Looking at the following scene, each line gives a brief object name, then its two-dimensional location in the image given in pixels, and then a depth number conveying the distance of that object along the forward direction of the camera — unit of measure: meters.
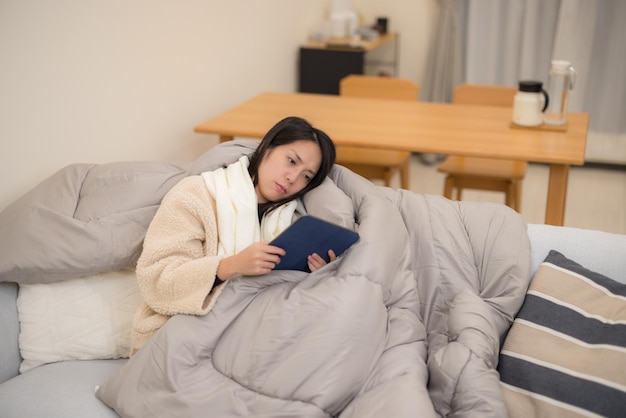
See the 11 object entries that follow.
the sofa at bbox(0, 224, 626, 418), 1.69
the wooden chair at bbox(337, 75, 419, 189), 3.49
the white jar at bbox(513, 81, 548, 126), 2.97
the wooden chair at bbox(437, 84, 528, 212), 3.32
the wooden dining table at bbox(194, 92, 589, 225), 2.75
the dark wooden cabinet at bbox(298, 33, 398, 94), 4.45
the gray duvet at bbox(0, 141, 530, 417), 1.58
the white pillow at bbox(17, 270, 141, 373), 1.91
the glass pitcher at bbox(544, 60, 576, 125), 3.01
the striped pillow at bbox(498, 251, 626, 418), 1.57
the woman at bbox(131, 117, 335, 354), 1.74
